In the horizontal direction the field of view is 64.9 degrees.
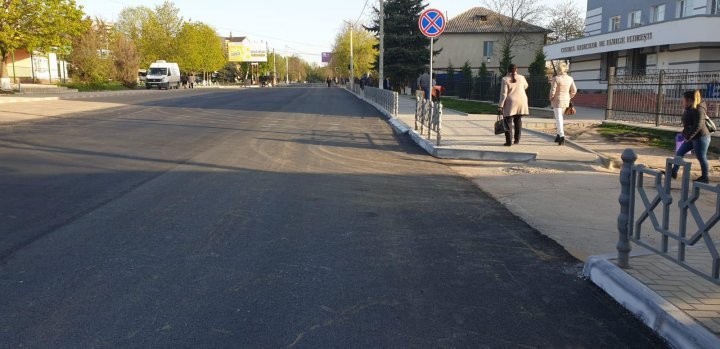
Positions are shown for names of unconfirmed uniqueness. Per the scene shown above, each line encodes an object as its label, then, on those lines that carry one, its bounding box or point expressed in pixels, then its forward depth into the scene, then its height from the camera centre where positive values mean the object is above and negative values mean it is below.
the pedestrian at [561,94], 12.30 -0.25
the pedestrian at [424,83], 20.27 +0.00
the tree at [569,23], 58.84 +6.11
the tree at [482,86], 31.02 -0.19
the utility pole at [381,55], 30.51 +1.53
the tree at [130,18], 98.60 +11.66
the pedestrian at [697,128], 8.60 -0.70
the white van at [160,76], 58.53 +0.84
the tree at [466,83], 35.47 -0.01
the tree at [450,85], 41.67 -0.16
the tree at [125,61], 56.62 +2.34
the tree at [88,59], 50.97 +2.29
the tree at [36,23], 31.48 +3.51
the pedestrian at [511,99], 11.79 -0.34
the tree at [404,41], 43.25 +3.24
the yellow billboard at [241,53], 105.44 +5.67
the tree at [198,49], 78.00 +5.02
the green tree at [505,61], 35.53 +1.37
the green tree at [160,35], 77.12 +6.68
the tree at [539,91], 22.69 -0.34
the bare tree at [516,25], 52.56 +5.58
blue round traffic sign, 13.42 +1.43
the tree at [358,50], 81.69 +4.83
